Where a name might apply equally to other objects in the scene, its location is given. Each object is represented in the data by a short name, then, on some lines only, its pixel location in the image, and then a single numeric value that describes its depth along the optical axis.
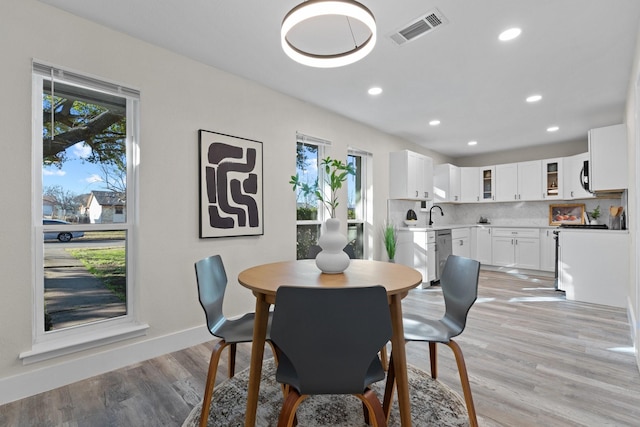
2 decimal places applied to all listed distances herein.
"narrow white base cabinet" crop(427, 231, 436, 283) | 4.90
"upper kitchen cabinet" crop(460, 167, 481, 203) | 6.80
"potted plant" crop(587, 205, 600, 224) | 5.20
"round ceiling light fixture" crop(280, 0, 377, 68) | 1.52
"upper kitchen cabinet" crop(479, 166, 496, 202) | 6.57
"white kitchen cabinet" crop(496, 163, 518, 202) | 6.31
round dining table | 1.44
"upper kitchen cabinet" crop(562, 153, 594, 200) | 5.40
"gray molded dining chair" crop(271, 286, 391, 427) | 1.14
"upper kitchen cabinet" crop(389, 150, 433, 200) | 5.12
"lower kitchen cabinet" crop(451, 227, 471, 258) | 5.79
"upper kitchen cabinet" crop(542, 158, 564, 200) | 5.75
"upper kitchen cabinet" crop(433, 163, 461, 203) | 6.53
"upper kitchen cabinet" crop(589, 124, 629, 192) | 3.85
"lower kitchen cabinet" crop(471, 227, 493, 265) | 6.48
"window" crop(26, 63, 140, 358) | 2.11
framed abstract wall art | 2.85
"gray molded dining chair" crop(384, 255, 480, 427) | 1.61
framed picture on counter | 5.82
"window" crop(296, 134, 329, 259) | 3.88
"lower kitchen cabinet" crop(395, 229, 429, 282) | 4.90
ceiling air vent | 2.18
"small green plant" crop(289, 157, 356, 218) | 1.78
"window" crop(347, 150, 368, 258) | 4.63
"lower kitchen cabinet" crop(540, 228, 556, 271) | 5.68
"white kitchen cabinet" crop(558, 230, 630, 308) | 3.75
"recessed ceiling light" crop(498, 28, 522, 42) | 2.33
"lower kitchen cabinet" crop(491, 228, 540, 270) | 5.89
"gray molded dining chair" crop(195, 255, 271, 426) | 1.61
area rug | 1.70
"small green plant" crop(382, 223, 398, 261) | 4.87
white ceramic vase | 1.79
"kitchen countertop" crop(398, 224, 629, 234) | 3.90
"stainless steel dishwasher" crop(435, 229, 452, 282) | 5.12
